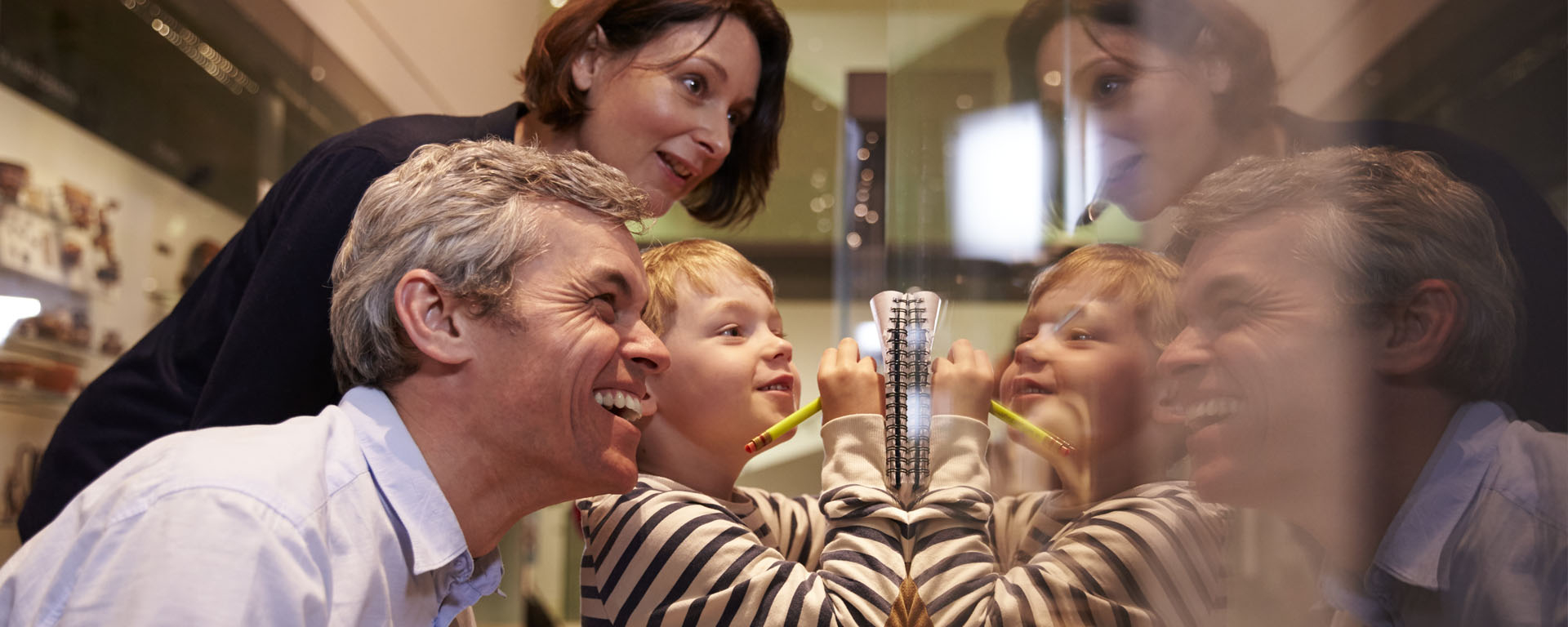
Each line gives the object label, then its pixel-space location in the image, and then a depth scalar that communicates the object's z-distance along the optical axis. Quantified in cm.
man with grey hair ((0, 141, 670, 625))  77
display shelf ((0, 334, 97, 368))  169
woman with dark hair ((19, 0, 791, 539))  102
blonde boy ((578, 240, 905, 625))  77
